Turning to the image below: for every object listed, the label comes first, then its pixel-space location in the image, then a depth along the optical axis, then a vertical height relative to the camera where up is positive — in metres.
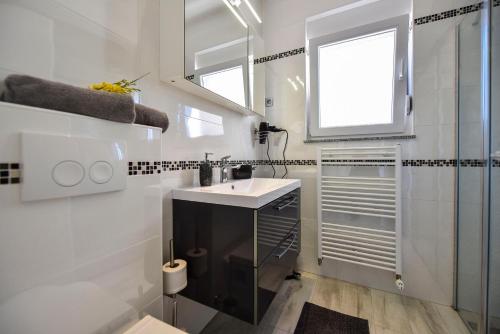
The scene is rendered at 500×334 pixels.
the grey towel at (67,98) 0.47 +0.17
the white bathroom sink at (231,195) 0.90 -0.16
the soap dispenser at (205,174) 1.25 -0.06
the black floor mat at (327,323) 1.25 -1.02
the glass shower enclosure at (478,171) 1.10 -0.05
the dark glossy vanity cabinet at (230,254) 0.92 -0.44
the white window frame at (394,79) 1.55 +0.68
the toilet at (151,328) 0.61 -0.51
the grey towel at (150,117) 0.75 +0.18
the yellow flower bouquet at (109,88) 0.66 +0.25
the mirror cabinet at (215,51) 1.02 +0.70
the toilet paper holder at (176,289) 0.90 -0.55
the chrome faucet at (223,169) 1.46 -0.04
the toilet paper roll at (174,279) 0.88 -0.50
